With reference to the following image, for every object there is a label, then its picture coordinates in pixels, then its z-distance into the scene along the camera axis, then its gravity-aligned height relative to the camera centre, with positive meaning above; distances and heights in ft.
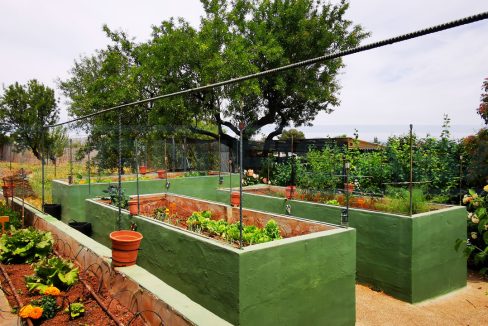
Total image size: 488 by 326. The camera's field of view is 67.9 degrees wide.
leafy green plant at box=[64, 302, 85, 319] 11.45 -4.80
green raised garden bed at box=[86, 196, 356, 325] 10.73 -3.80
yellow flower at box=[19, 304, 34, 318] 10.66 -4.50
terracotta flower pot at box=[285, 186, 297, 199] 25.05 -2.27
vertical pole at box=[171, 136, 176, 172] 42.11 +0.51
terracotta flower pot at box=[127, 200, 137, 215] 17.37 -2.34
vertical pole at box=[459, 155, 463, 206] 22.00 -0.94
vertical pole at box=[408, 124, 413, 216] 17.07 -2.24
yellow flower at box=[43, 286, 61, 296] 12.65 -4.63
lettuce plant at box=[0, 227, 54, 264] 17.13 -4.20
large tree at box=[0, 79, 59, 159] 69.21 +9.74
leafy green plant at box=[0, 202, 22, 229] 22.41 -3.73
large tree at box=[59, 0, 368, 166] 40.42 +10.76
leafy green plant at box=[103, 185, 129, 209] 21.18 -2.35
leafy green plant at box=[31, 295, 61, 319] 11.55 -4.73
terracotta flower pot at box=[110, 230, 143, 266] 13.25 -3.37
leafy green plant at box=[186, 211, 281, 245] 13.24 -2.85
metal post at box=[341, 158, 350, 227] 13.55 -2.23
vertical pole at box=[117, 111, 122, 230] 17.37 -3.00
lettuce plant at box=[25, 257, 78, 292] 13.60 -4.45
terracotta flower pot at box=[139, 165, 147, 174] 37.21 -1.11
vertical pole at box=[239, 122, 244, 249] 11.09 +1.05
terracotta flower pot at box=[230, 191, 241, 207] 20.62 -2.26
